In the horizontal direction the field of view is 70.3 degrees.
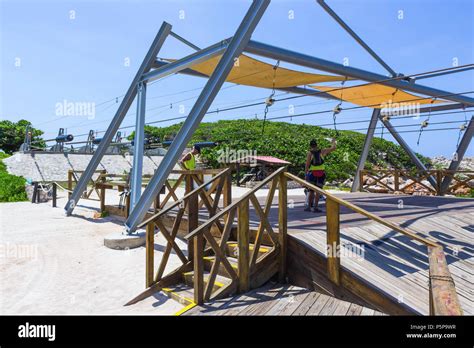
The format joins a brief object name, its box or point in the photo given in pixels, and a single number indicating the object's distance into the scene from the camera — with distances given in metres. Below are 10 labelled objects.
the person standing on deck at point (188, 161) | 7.73
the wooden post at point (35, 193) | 14.80
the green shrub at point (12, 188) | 15.81
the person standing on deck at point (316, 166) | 6.81
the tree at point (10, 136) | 35.91
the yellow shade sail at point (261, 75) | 8.17
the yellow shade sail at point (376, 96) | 10.30
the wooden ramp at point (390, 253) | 3.75
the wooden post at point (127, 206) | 8.94
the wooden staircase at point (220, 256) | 3.99
